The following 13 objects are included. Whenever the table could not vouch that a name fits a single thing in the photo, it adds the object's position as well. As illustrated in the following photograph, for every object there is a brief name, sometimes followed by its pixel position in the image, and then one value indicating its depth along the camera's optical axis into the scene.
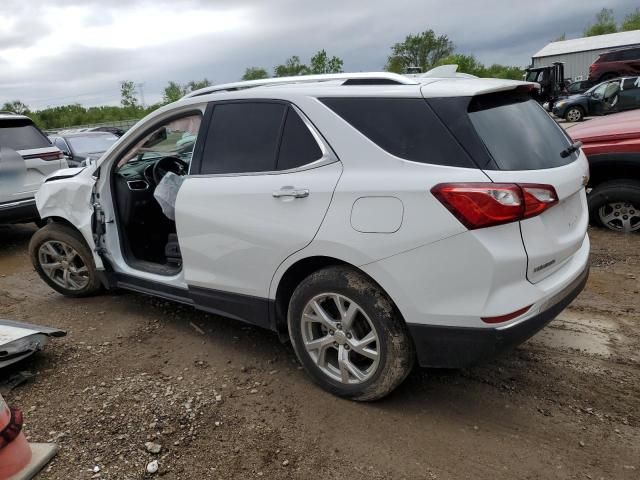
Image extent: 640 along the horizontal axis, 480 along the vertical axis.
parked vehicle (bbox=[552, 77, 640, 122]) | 14.37
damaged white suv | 2.39
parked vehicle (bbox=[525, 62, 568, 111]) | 24.92
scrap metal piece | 3.38
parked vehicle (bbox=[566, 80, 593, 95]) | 27.37
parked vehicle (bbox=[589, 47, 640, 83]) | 25.36
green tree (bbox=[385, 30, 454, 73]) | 60.03
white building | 43.22
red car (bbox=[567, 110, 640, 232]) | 5.25
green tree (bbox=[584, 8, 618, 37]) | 70.75
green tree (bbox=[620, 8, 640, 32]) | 66.19
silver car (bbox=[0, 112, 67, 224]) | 6.56
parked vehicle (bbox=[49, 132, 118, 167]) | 10.86
